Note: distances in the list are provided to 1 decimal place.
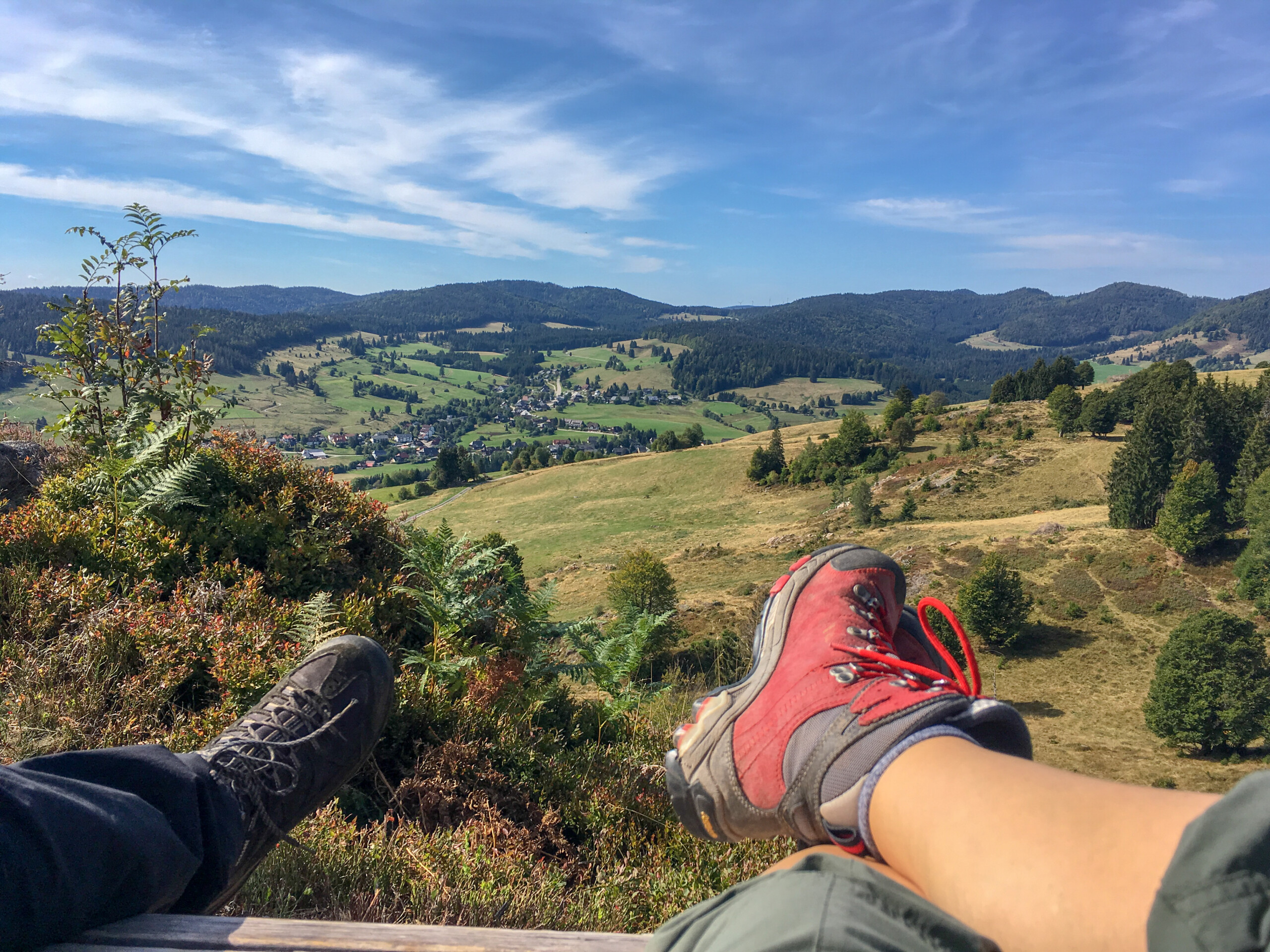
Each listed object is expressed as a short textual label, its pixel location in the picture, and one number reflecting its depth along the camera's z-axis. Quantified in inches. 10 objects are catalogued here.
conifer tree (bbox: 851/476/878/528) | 2102.6
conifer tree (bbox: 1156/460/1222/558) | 1571.1
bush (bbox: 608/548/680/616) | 1290.6
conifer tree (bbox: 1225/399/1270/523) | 1775.3
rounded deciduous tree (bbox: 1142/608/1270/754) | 997.2
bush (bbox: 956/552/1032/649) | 1214.3
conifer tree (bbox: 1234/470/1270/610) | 1409.9
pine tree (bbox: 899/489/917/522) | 2074.3
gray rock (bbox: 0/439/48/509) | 198.8
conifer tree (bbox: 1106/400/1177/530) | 1822.1
